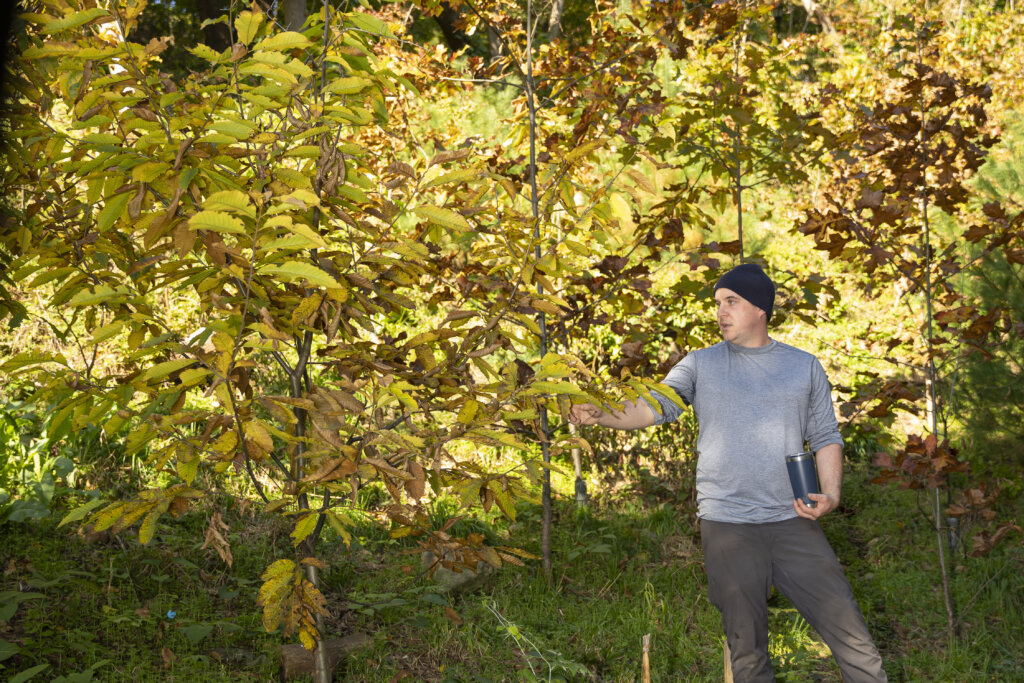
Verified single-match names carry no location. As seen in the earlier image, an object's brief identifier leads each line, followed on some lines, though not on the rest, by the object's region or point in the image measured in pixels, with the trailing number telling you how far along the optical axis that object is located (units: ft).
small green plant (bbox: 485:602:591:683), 10.26
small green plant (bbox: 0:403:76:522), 13.14
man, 9.42
